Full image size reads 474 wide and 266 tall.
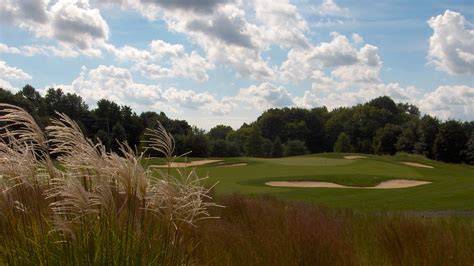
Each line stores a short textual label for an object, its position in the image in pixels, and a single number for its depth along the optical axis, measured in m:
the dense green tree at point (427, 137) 84.69
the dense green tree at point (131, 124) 80.12
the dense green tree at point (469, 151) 77.44
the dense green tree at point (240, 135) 125.88
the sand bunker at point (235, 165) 43.93
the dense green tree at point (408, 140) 90.06
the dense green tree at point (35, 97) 85.25
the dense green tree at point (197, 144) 73.56
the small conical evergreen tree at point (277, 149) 101.94
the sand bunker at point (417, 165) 45.09
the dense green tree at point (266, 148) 101.19
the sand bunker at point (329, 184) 27.83
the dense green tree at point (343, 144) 94.38
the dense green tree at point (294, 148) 102.38
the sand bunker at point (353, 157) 50.83
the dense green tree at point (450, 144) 81.19
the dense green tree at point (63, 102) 89.19
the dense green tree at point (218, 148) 88.91
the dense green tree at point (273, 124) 131.12
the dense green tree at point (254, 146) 96.94
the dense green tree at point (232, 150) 92.94
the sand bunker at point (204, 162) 46.31
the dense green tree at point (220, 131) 148.55
